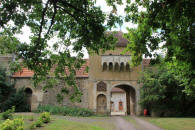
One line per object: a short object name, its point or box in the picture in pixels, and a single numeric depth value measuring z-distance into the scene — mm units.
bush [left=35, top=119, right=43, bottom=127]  9266
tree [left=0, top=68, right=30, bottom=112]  18162
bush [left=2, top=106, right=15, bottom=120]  11377
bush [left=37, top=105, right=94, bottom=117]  17594
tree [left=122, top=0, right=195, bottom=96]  5094
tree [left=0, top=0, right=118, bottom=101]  6184
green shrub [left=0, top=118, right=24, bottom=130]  6858
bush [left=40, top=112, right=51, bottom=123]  10775
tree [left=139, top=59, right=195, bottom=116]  16656
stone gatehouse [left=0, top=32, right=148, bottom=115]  19391
